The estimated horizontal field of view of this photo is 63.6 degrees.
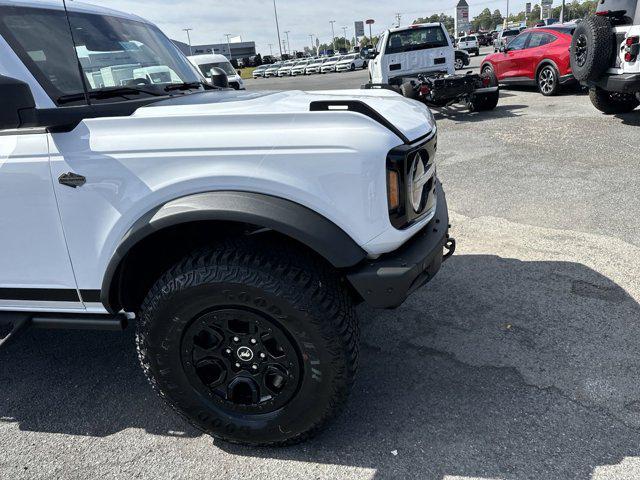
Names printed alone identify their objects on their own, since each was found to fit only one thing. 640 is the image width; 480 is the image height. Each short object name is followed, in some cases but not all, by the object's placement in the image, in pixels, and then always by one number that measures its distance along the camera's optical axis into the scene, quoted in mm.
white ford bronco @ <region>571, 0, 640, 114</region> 7500
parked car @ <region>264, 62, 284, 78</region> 52447
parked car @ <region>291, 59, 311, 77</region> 48688
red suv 11586
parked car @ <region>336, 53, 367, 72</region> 44312
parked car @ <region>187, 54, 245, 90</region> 17688
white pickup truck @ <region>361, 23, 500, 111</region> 11750
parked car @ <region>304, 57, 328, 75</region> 47075
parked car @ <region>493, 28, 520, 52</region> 38494
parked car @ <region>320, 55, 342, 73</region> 45625
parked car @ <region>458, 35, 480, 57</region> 38344
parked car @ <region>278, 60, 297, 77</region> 50219
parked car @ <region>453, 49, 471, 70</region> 19052
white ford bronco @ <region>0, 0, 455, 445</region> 2078
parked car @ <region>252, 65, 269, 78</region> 52844
